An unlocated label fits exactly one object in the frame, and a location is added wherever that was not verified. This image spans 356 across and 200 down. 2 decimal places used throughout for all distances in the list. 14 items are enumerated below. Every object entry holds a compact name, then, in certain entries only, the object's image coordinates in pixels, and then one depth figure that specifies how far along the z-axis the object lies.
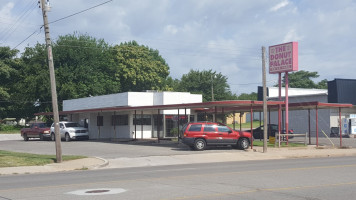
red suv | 27.42
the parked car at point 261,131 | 41.97
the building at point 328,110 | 50.12
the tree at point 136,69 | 72.25
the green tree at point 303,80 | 107.21
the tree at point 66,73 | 62.62
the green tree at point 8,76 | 66.34
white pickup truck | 39.88
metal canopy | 27.28
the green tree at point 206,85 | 81.25
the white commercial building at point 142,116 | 40.62
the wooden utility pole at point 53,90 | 21.16
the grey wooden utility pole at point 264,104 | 26.70
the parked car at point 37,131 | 41.97
